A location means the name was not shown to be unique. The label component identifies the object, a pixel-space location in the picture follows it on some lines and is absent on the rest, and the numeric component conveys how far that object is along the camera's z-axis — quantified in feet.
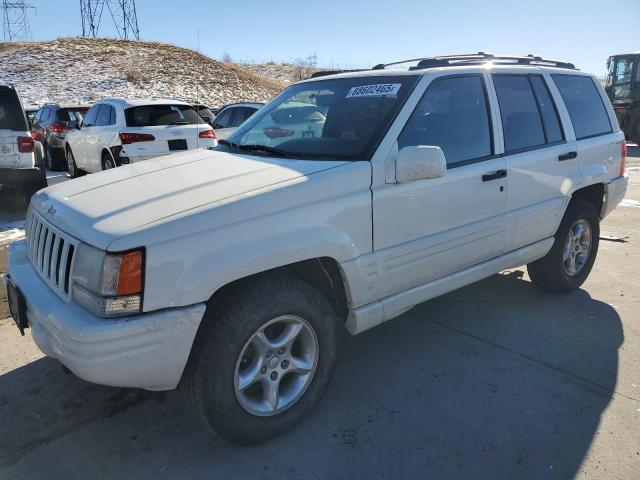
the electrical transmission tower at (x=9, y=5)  159.43
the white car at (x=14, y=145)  24.62
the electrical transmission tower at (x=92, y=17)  143.51
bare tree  194.31
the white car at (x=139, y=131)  29.07
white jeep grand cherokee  7.51
